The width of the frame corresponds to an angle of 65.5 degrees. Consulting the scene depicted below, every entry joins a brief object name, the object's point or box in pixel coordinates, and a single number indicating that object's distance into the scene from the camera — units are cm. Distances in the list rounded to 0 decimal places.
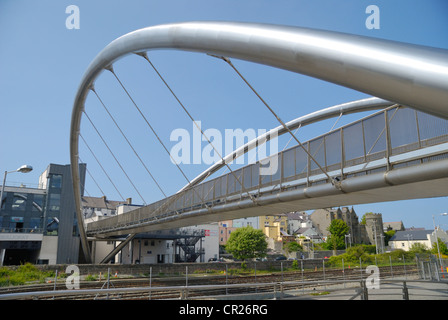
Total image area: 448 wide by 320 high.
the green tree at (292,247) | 7044
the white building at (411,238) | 8418
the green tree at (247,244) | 5417
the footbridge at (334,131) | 325
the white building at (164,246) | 5047
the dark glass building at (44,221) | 4281
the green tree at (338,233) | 7862
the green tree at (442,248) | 5843
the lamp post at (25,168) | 1744
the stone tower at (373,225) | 10201
